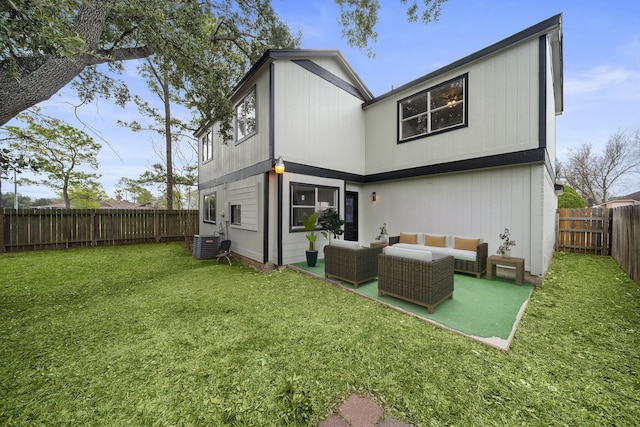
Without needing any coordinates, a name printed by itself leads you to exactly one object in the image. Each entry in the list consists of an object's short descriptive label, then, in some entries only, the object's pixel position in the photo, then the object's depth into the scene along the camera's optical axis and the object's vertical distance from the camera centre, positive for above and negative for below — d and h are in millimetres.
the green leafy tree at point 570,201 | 10952 +507
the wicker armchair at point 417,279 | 3406 -1073
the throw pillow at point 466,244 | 5430 -786
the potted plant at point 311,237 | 6043 -712
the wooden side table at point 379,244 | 6346 -926
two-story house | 5020 +1705
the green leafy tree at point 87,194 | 18766 +1387
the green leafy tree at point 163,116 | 13945 +6100
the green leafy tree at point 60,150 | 12537 +3549
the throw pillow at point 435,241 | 5953 -780
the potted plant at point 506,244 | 4978 -706
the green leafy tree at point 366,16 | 6465 +6066
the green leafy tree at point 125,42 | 2471 +3062
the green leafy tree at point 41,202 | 32031 +1154
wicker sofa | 5109 -916
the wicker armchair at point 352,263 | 4557 -1085
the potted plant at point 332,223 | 6340 -336
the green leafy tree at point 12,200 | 25516 +1189
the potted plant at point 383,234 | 7379 -742
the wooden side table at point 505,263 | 4637 -1081
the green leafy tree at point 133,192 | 17888 +2050
